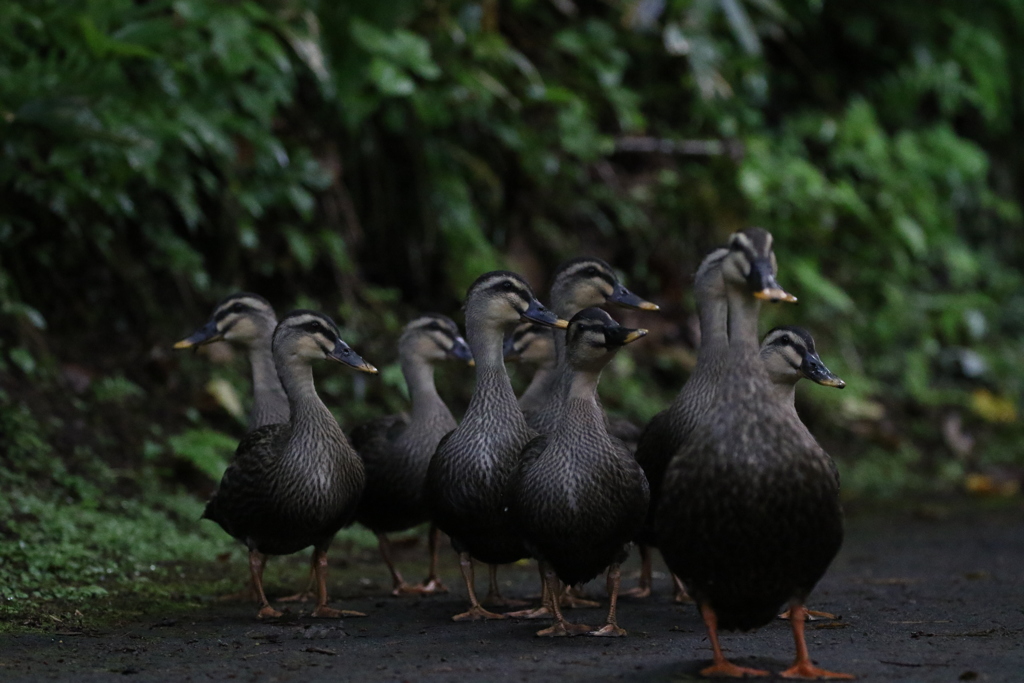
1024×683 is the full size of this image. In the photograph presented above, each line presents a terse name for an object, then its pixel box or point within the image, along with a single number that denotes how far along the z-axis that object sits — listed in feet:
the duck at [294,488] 43.29
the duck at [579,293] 49.57
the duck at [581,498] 38.06
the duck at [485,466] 42.14
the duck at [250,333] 53.01
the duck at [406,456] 48.80
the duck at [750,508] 30.55
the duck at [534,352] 52.54
